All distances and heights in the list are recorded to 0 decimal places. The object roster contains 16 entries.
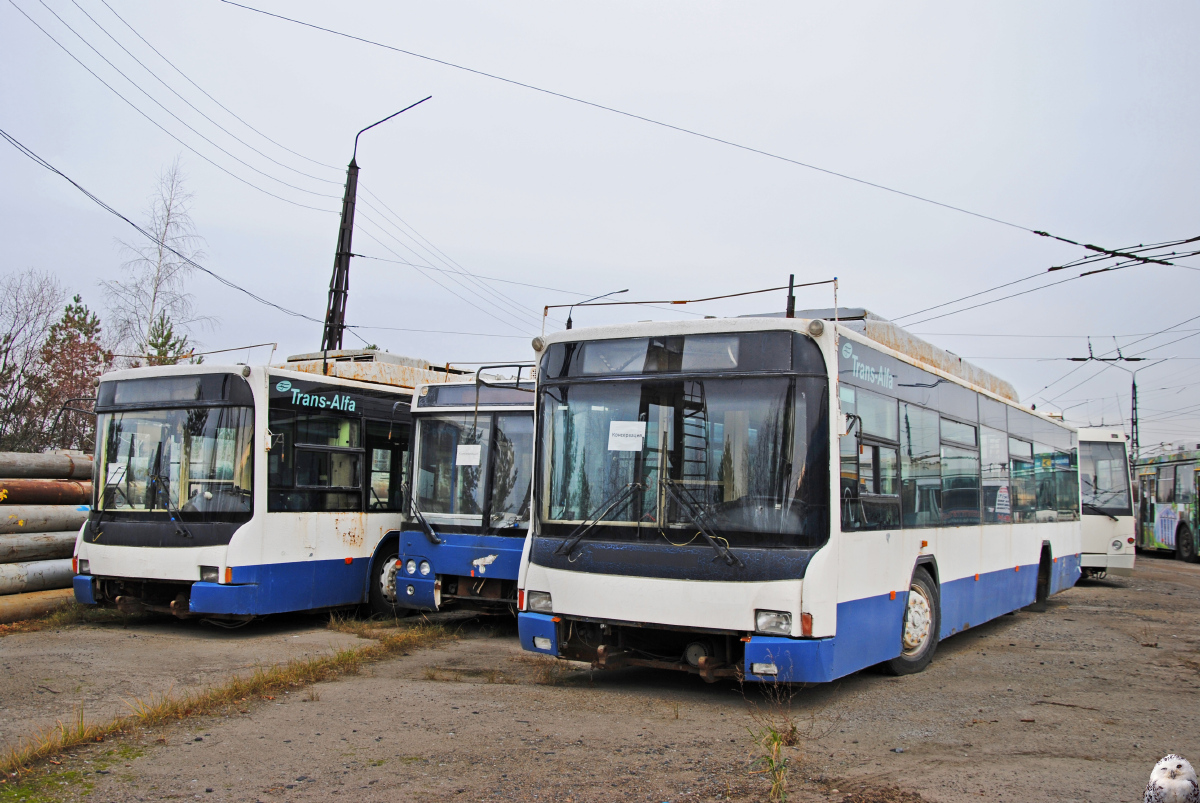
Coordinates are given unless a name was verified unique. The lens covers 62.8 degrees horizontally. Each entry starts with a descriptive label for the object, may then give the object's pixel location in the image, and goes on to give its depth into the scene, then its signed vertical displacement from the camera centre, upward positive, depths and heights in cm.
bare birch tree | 2756 +620
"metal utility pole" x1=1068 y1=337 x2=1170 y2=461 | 4891 +570
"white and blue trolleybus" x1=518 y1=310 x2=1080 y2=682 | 659 +12
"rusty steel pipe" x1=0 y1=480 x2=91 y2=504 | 1205 +11
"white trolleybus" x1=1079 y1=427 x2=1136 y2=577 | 1814 +56
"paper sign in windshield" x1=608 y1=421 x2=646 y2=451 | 707 +58
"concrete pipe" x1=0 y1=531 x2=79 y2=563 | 1173 -55
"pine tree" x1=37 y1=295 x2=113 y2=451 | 2505 +406
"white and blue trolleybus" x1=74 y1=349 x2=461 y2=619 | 999 +12
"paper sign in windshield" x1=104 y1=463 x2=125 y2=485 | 1045 +31
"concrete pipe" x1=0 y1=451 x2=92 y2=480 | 1245 +46
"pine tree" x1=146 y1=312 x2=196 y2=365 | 2827 +484
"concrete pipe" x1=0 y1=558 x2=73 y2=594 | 1151 -90
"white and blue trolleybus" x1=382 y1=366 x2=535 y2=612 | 1049 +11
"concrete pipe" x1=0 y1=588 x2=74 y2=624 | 1076 -116
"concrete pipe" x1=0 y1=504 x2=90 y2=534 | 1186 -21
